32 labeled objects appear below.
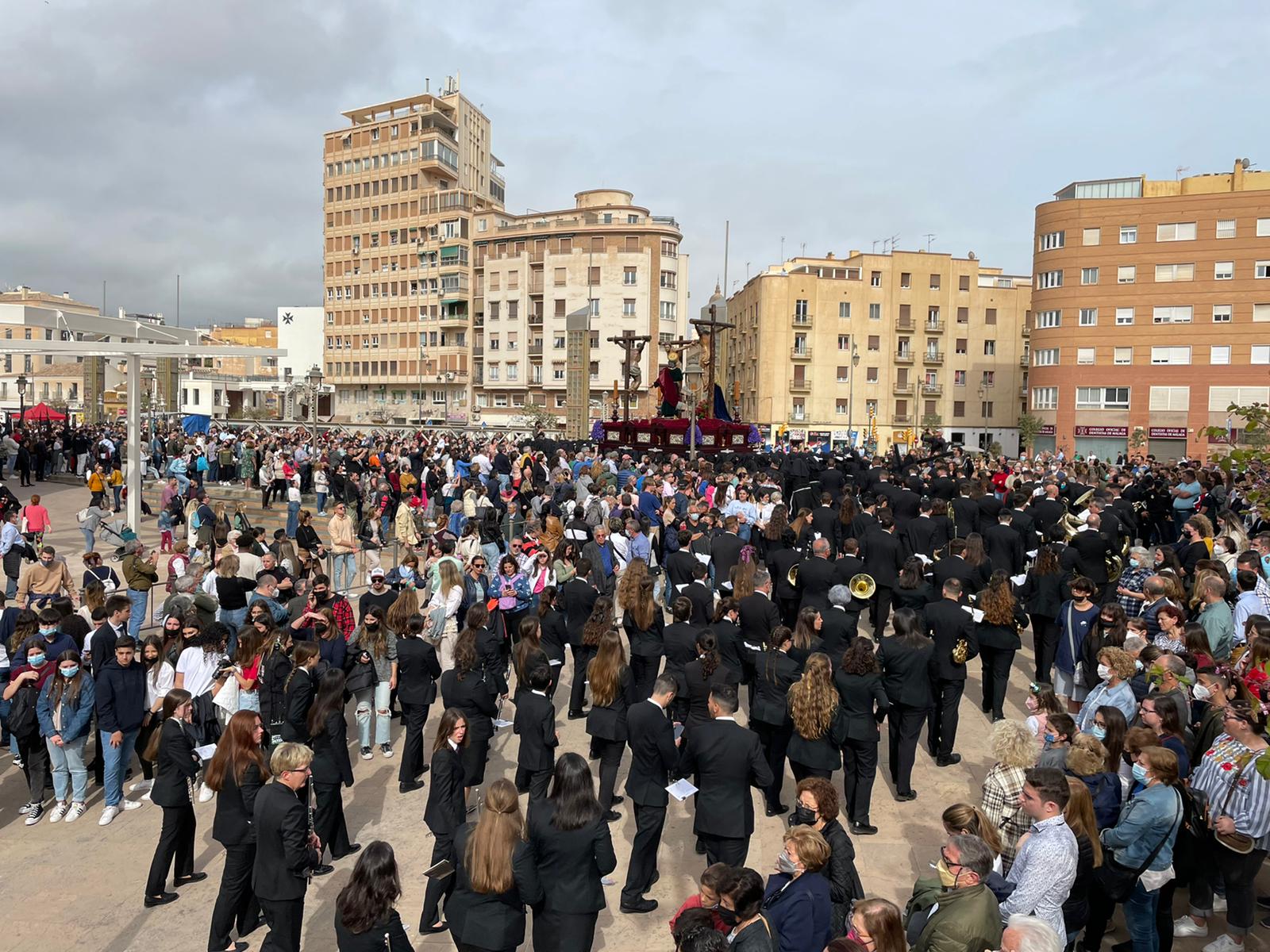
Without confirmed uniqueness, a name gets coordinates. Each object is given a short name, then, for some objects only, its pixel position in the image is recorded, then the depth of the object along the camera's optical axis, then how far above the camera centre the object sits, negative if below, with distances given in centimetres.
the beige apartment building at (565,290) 6275 +1113
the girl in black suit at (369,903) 368 -211
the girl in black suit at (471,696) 625 -200
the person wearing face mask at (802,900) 373 -212
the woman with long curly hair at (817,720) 581 -201
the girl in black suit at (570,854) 423 -216
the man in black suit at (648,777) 544 -227
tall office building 6781 +1475
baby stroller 1356 -173
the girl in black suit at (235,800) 498 -225
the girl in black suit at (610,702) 636 -210
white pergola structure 1405 +129
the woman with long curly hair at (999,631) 794 -188
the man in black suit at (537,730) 599 -216
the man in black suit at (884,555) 1040 -148
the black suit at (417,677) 686 -204
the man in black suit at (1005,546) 1046 -136
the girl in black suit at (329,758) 569 -229
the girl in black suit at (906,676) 670 -194
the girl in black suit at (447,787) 523 -231
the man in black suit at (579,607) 845 -177
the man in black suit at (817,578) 883 -151
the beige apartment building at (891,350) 5831 +630
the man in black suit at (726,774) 512 -211
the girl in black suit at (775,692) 636 -200
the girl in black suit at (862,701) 608 -195
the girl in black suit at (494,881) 397 -216
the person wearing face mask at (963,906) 363 -208
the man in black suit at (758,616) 777 -169
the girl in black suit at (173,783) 548 -236
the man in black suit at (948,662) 728 -197
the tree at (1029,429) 4934 +64
